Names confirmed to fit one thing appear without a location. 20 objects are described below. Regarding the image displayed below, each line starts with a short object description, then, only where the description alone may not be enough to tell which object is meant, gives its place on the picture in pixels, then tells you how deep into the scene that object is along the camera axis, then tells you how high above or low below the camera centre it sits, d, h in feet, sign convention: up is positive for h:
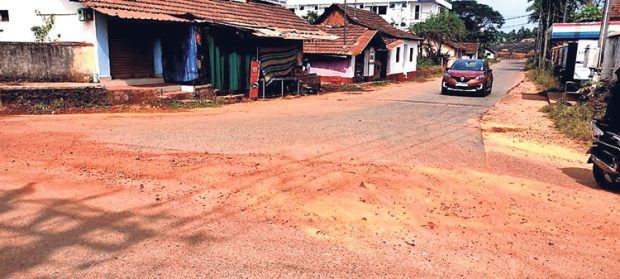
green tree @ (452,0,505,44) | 250.57 +25.51
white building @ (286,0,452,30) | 196.54 +22.57
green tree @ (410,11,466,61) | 148.46 +10.32
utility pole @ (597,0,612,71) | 48.80 +3.03
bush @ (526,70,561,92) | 72.00 -3.43
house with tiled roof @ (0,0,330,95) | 44.01 +2.17
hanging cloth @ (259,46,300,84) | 56.24 -0.25
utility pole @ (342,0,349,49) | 80.88 +3.33
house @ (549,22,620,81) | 56.95 +3.42
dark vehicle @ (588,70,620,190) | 18.62 -3.55
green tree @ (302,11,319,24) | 145.18 +13.52
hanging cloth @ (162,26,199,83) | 47.42 +0.30
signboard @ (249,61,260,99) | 53.26 -2.25
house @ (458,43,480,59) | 185.47 +5.02
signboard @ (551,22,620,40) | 58.44 +4.18
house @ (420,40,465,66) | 149.59 +4.11
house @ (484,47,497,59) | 247.87 +4.47
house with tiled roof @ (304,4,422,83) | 83.15 +2.07
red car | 60.70 -2.21
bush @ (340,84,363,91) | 74.74 -4.57
